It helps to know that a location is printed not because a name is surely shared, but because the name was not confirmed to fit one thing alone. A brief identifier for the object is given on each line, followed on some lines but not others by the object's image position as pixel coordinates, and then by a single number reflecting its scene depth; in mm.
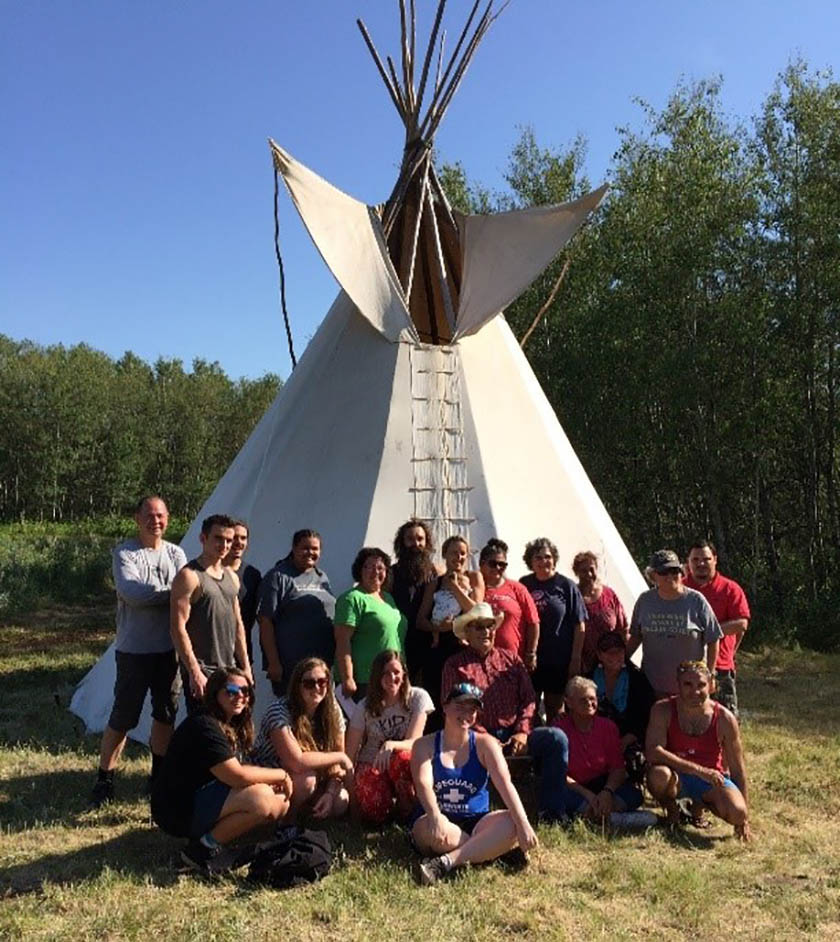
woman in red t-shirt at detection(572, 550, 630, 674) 4418
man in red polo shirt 4570
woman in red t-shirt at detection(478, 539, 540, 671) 4105
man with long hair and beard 4270
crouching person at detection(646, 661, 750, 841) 3639
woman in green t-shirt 3934
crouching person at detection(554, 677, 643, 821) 3777
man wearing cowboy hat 3848
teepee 5344
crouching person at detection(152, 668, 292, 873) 3158
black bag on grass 3033
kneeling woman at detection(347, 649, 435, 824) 3568
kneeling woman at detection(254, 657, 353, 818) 3420
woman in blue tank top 3168
